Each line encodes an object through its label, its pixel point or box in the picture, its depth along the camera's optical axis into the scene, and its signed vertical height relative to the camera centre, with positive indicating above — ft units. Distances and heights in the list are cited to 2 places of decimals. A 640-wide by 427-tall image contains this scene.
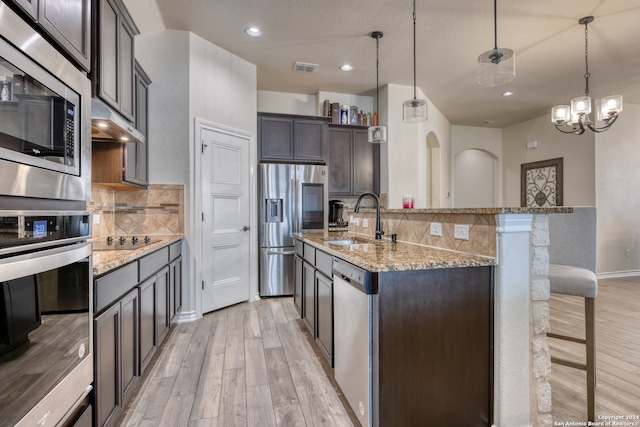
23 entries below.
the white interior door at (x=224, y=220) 11.03 -0.25
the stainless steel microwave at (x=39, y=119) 2.82 +1.02
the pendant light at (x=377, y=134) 10.40 +2.67
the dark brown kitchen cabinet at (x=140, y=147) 8.73 +2.00
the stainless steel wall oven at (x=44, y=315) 2.80 -1.08
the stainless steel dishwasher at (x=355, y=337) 4.70 -2.12
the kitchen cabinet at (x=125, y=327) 4.51 -2.12
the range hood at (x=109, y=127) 5.87 +1.95
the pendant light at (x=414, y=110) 9.32 +3.16
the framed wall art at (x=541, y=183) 18.66 +1.94
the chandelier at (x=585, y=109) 10.56 +3.79
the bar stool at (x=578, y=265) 5.53 -1.12
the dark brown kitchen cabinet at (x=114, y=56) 5.90 +3.38
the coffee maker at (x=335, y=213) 15.53 -0.03
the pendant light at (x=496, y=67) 6.84 +3.36
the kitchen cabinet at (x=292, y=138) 14.02 +3.51
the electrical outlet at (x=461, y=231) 5.65 -0.34
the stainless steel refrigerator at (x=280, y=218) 13.34 -0.22
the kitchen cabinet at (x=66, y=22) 3.37 +2.37
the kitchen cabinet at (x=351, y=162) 15.62 +2.63
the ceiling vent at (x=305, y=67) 13.11 +6.34
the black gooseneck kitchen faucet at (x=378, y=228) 8.06 -0.40
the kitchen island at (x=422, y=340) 4.59 -1.98
